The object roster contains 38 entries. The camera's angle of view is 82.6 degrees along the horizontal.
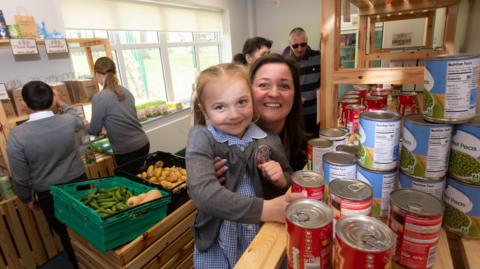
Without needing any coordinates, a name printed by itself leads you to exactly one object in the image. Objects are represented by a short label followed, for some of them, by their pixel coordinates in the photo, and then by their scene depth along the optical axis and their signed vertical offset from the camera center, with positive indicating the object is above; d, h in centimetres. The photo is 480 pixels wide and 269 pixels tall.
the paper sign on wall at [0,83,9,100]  195 -8
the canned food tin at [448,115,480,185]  56 -22
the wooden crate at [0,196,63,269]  204 -121
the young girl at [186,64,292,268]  87 -27
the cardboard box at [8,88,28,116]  204 -15
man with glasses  241 -12
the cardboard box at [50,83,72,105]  232 -12
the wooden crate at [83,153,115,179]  248 -85
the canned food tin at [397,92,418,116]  131 -24
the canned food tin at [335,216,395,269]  41 -29
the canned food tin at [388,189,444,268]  48 -31
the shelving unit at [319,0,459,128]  94 -7
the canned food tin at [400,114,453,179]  58 -21
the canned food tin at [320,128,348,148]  90 -26
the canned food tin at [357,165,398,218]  63 -30
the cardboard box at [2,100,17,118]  198 -20
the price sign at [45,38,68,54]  224 +25
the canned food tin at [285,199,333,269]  47 -31
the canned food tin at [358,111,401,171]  60 -19
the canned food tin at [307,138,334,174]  85 -28
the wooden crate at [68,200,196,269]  139 -96
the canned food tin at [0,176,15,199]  204 -78
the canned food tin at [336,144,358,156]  83 -28
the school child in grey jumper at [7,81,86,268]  176 -49
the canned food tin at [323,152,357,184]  68 -27
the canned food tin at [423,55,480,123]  57 -8
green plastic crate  131 -73
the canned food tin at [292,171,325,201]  63 -29
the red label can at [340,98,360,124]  128 -23
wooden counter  56 -42
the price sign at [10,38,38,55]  199 +24
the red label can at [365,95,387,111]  129 -23
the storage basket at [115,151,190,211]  175 -75
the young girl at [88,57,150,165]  236 -36
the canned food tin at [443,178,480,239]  59 -34
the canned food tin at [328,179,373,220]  53 -27
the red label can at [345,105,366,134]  112 -24
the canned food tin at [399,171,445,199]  61 -30
